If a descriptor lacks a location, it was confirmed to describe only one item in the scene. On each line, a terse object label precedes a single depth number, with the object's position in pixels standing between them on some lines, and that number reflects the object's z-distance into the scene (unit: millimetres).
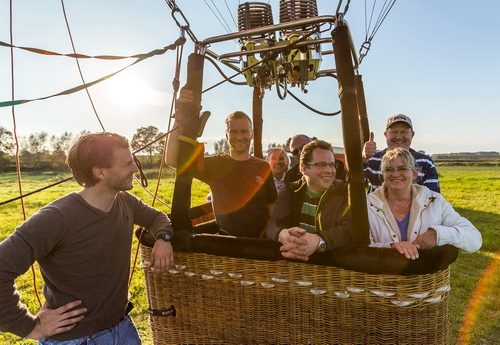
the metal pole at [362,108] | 2840
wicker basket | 1441
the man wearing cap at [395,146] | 2998
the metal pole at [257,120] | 3584
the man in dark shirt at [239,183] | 2625
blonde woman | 1692
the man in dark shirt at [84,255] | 1405
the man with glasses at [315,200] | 1851
